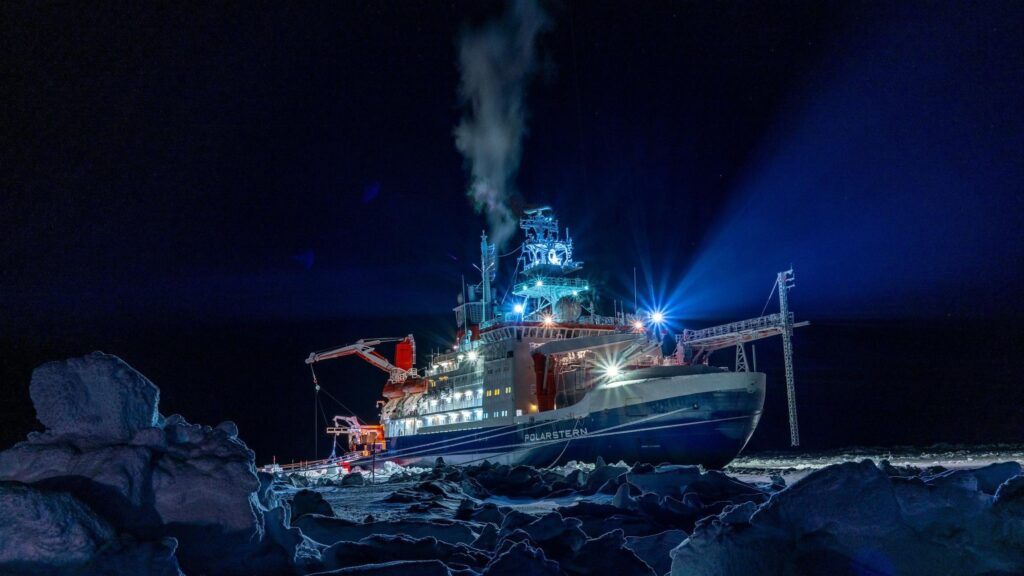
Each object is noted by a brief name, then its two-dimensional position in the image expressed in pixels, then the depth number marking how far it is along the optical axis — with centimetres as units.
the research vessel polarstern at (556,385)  3512
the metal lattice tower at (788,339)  3978
